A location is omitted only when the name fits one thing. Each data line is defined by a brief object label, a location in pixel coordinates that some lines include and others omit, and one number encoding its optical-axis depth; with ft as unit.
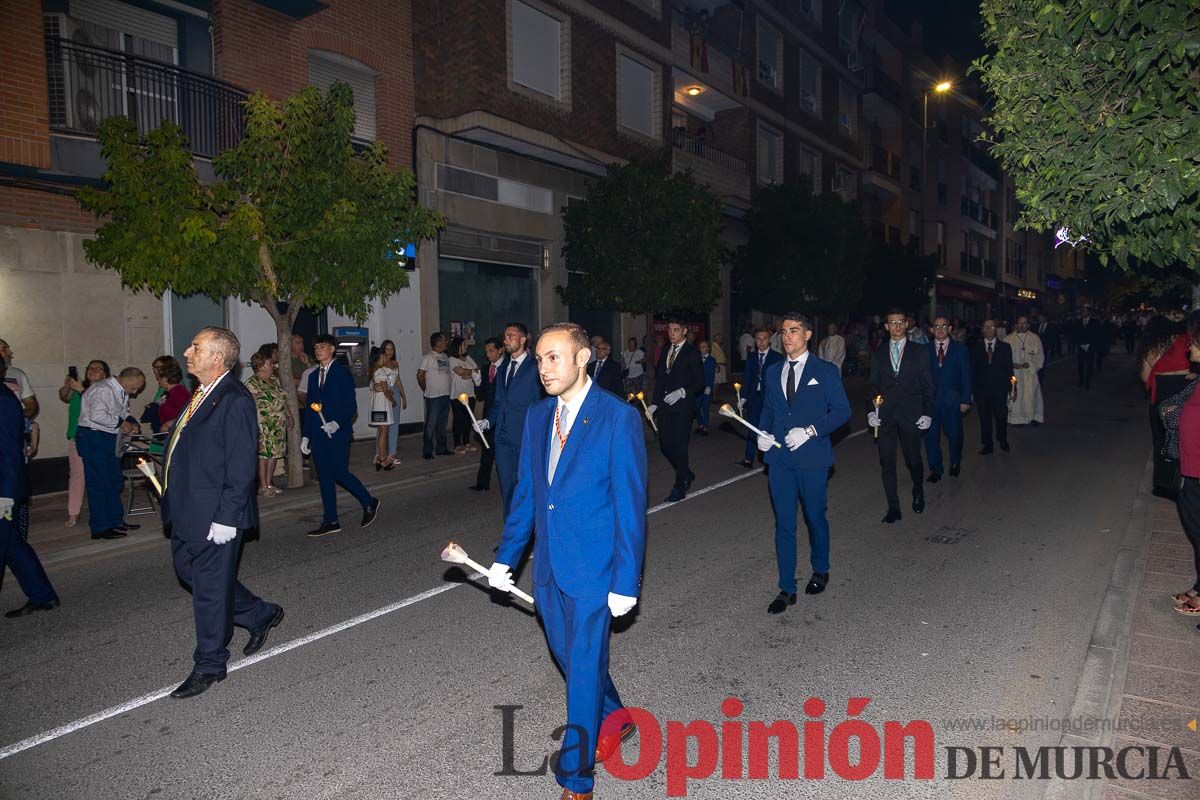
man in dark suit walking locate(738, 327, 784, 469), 37.73
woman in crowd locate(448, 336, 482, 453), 44.45
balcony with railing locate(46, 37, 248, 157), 37.73
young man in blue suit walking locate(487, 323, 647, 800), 10.30
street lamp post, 90.11
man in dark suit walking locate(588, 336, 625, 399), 30.27
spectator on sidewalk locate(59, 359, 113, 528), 27.50
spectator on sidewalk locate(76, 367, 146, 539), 25.80
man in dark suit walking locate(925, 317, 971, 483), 34.12
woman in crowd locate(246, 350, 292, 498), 32.68
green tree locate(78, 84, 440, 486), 31.27
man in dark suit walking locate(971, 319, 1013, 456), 40.06
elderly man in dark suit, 14.16
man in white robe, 47.03
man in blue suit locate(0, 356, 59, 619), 16.81
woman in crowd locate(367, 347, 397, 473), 39.88
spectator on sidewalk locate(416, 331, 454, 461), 42.37
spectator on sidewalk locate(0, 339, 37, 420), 27.02
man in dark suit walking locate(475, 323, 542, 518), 23.59
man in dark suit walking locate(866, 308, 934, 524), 26.32
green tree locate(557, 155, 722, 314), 56.18
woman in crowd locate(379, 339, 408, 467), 40.93
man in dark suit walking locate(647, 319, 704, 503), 30.53
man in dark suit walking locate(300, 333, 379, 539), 25.31
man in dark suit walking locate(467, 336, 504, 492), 33.19
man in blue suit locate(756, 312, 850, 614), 18.25
